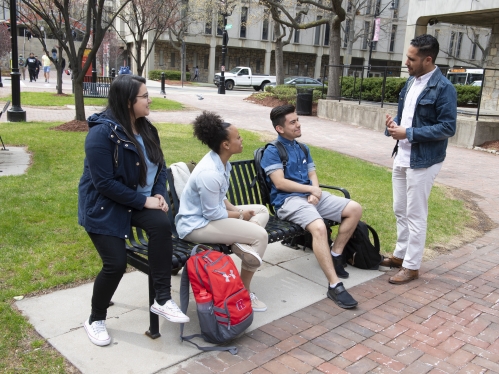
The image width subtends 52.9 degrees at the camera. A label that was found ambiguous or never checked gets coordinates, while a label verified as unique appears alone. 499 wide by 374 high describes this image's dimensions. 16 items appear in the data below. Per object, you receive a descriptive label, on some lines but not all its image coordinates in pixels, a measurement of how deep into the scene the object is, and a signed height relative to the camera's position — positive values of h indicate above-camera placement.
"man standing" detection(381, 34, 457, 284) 4.08 -0.41
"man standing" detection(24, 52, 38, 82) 30.50 -0.34
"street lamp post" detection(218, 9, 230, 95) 30.54 +0.32
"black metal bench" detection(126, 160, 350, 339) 3.30 -1.22
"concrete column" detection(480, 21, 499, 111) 17.25 +0.36
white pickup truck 39.19 -0.46
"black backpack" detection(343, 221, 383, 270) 4.58 -1.54
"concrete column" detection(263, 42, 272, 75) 52.67 +1.80
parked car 37.00 -0.35
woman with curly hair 3.52 -0.96
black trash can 19.23 -1.00
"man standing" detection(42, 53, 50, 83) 31.34 -0.36
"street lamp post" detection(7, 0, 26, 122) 12.78 -0.56
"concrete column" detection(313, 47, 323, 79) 56.50 +1.37
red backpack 3.13 -1.39
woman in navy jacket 3.05 -0.84
